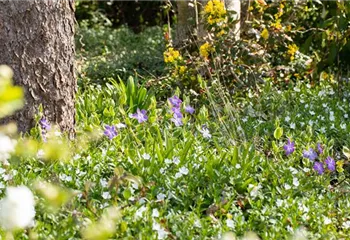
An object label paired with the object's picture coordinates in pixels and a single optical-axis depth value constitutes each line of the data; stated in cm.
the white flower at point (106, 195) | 458
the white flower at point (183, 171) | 509
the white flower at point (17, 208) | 208
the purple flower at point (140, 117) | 606
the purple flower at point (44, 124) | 584
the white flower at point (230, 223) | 447
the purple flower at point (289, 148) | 554
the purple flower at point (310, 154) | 549
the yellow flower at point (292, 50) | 855
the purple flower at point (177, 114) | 629
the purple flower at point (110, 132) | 567
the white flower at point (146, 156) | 523
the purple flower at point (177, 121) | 622
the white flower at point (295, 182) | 513
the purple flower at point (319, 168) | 529
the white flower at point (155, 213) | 439
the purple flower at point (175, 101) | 645
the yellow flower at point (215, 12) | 783
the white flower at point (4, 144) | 230
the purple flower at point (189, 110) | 638
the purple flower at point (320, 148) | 547
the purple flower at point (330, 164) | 529
